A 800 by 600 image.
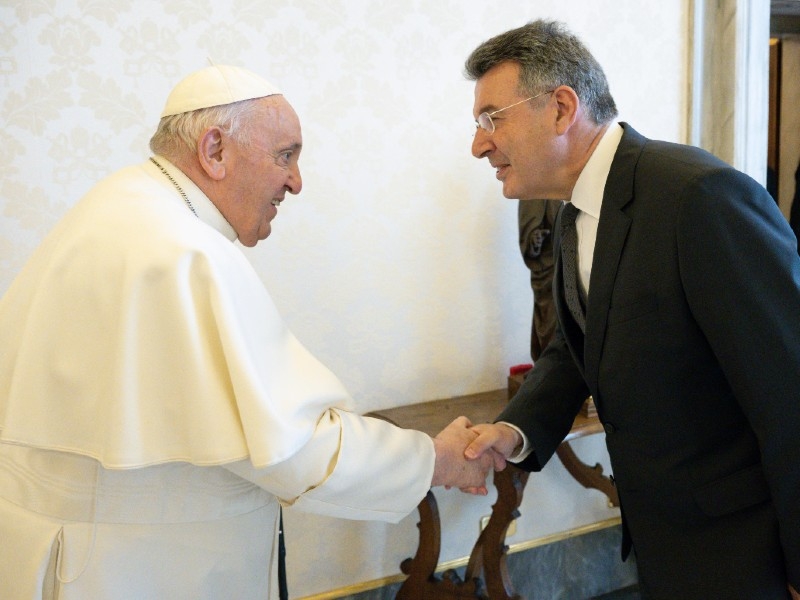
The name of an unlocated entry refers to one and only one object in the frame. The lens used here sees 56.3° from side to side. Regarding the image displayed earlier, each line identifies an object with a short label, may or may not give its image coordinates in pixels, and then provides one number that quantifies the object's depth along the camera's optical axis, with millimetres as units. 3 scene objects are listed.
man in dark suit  1428
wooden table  2689
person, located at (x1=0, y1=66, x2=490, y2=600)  1428
